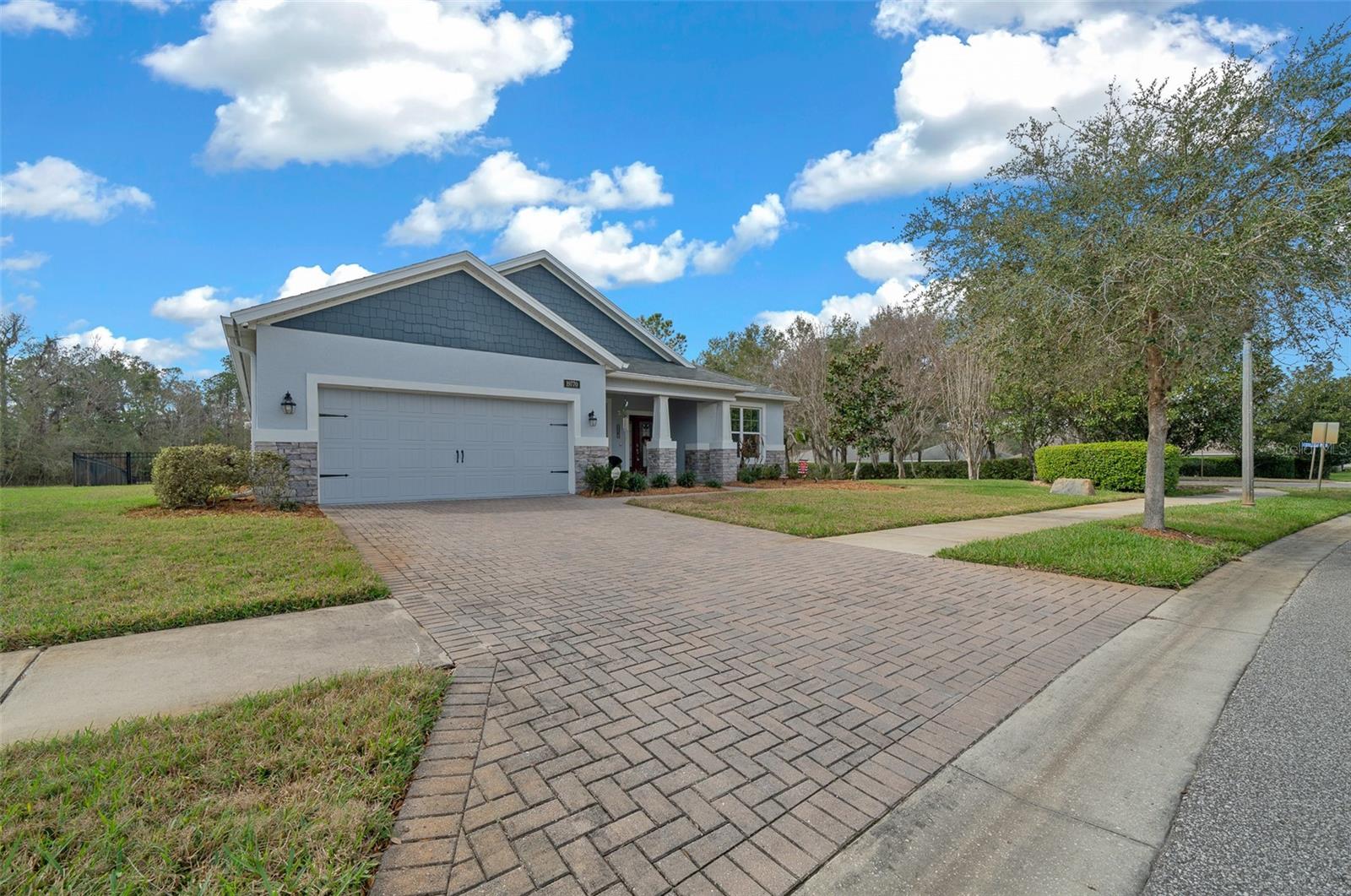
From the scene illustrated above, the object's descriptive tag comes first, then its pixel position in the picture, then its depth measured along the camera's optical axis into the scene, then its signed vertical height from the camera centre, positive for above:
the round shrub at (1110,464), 17.19 -0.68
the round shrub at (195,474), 9.66 -0.38
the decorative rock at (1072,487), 16.36 -1.31
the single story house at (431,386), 10.73 +1.37
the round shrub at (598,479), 13.96 -0.77
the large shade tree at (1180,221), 6.38 +2.70
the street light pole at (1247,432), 13.32 +0.21
